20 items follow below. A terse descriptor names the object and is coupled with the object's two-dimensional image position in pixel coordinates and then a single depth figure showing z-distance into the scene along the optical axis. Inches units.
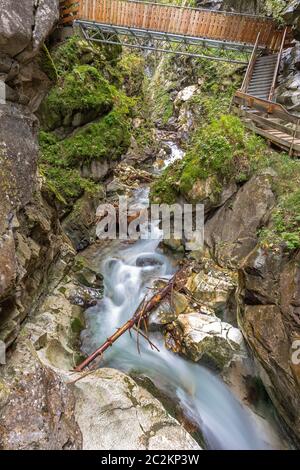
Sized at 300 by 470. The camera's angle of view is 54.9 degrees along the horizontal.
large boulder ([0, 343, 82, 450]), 132.3
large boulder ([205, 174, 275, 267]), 311.6
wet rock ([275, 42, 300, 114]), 428.2
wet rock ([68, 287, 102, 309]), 294.8
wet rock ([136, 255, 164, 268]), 378.3
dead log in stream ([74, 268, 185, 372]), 236.9
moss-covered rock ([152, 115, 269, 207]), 346.9
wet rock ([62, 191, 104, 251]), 384.2
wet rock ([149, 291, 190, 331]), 277.1
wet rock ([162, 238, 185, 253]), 378.0
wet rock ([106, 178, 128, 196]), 544.9
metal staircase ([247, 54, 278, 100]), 484.1
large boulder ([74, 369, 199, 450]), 157.5
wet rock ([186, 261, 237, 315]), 290.7
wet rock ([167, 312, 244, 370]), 247.0
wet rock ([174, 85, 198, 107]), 800.3
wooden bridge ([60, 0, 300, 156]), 488.1
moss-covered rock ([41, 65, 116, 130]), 374.6
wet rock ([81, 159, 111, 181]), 407.8
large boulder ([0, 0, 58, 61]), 144.3
